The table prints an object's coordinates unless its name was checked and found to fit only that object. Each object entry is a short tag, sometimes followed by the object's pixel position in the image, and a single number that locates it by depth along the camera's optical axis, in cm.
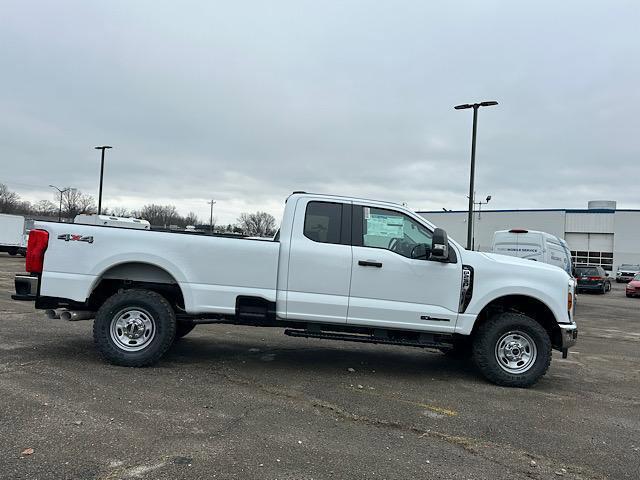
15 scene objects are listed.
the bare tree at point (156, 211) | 8625
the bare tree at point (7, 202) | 10150
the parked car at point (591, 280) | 2811
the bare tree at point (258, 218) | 8756
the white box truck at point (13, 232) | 3684
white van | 1855
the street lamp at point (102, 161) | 3237
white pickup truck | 623
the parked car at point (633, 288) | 2625
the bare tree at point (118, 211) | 9014
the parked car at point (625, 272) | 4328
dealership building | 4859
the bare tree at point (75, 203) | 9600
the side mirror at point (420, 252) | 630
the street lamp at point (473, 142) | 1889
